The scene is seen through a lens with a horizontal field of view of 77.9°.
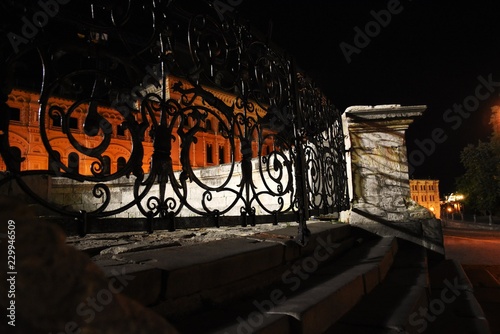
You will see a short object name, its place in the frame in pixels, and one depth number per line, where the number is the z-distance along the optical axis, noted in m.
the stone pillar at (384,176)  4.49
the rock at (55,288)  0.75
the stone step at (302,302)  1.44
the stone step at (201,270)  1.42
